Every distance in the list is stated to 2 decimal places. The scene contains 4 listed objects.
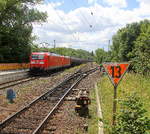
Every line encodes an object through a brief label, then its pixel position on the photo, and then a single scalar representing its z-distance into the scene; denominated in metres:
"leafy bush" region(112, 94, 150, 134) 4.09
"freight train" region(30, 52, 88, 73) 26.25
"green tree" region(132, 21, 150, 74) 15.60
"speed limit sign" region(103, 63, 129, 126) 5.97
